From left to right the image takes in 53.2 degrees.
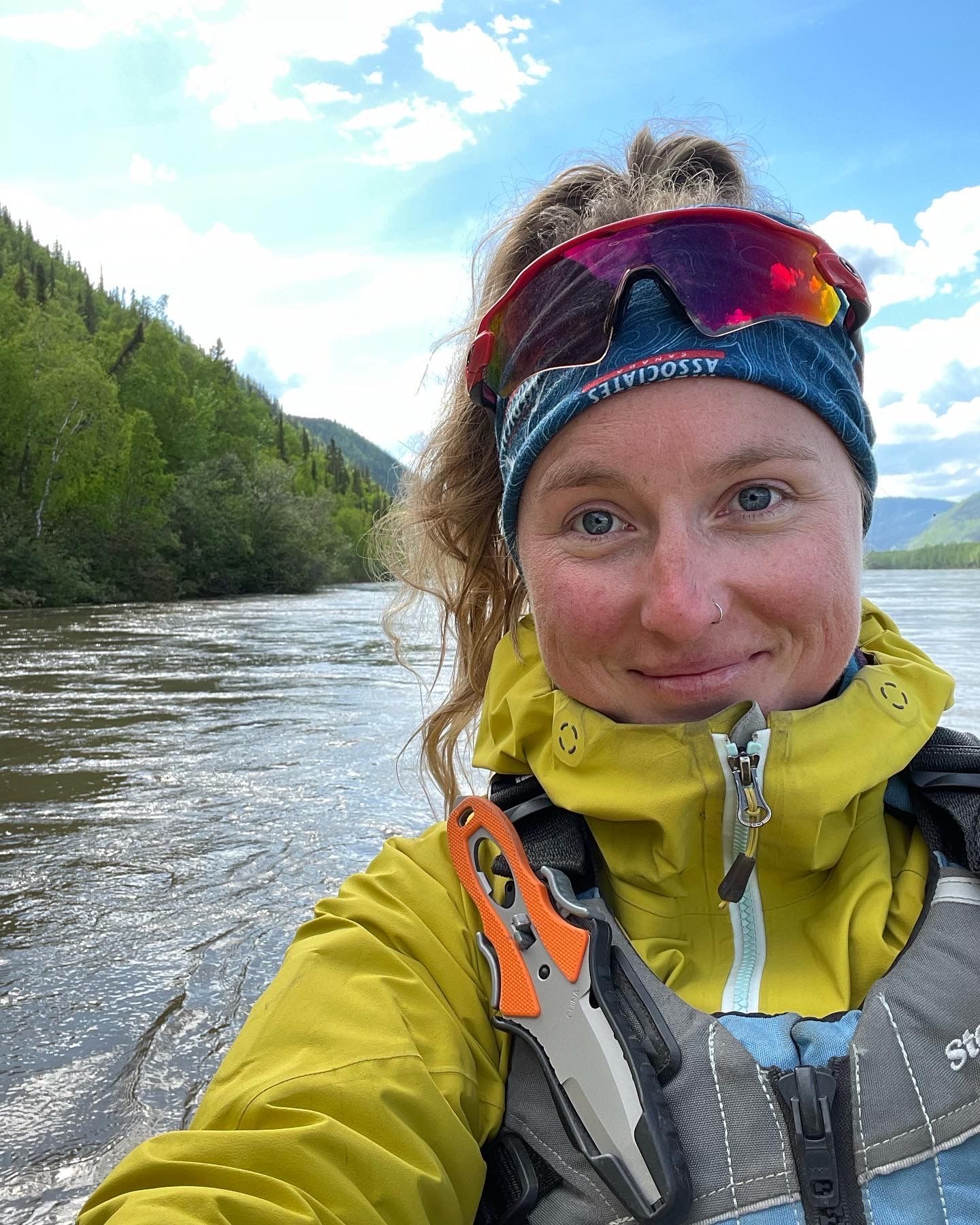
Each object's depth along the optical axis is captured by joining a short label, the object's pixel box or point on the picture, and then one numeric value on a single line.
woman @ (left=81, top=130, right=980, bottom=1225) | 0.31
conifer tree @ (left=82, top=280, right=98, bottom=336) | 52.51
